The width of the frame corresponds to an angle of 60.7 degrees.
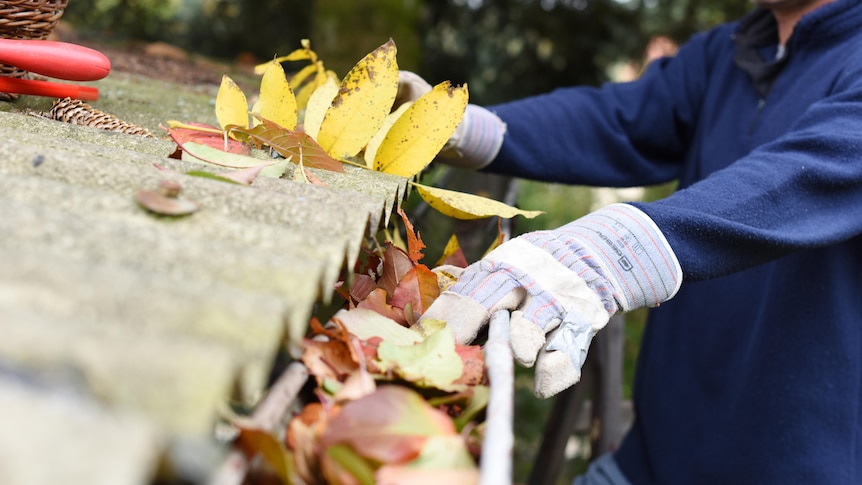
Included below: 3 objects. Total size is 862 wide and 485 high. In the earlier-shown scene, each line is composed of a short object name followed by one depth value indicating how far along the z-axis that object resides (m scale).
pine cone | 1.04
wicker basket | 1.07
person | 0.89
